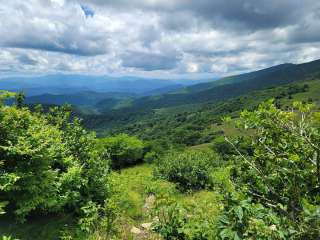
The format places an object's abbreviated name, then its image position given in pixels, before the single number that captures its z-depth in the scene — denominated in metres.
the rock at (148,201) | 9.59
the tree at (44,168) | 6.22
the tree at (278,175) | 3.01
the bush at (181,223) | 5.11
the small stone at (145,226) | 7.19
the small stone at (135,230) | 6.92
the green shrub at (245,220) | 3.41
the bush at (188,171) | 14.61
